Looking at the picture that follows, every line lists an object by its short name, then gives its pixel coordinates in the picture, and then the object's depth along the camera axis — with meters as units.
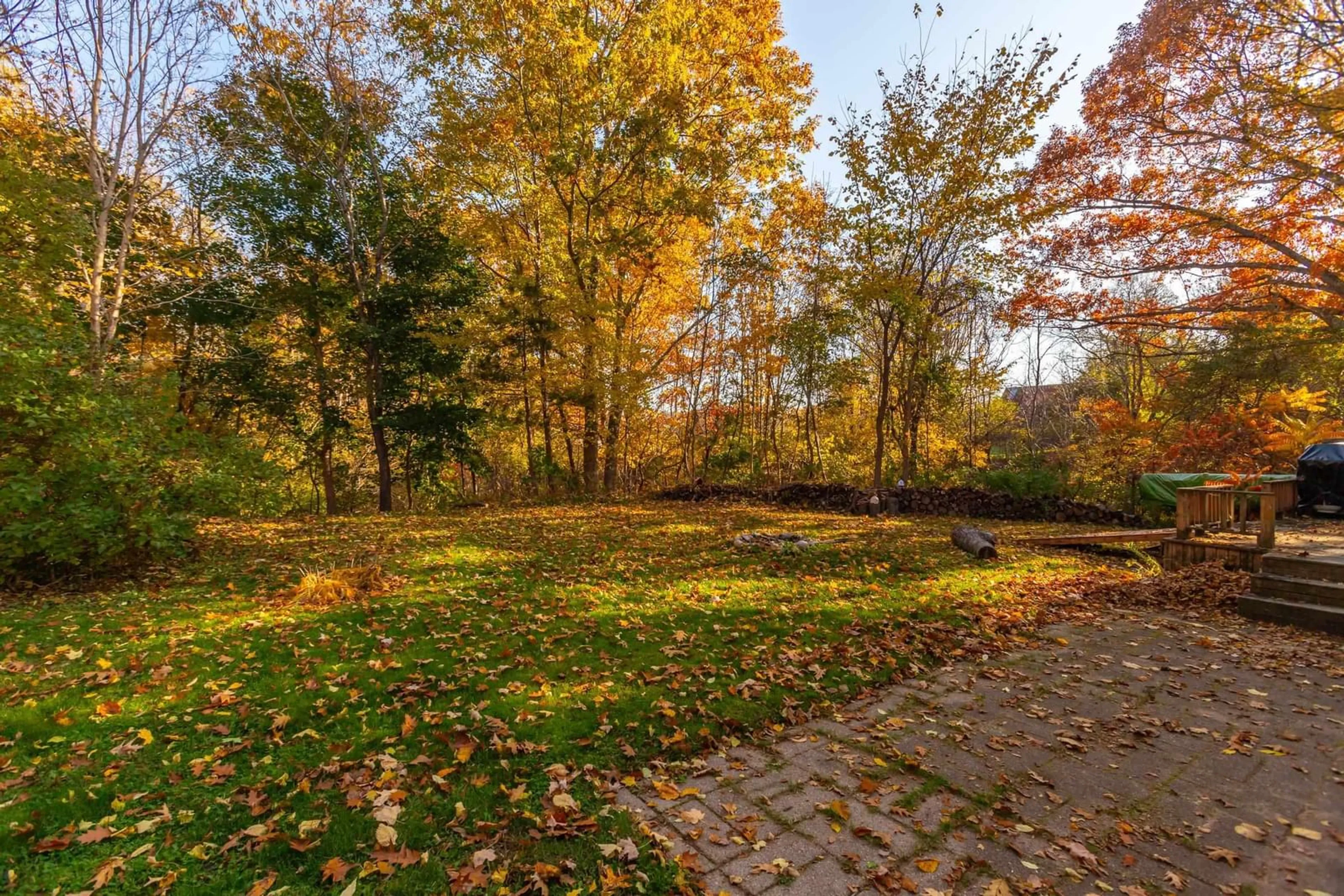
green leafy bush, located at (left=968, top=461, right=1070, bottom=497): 11.96
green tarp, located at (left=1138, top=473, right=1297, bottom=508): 9.91
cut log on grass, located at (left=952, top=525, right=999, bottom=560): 7.73
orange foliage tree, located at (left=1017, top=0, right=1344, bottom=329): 7.33
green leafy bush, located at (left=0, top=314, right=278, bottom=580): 4.64
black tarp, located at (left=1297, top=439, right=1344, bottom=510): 9.31
